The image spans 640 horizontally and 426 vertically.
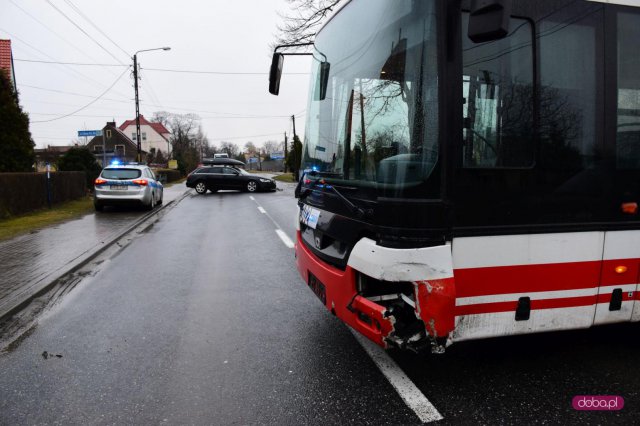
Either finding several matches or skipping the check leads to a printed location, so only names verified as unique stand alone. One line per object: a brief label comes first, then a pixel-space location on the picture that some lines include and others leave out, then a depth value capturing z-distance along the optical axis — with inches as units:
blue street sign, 1037.0
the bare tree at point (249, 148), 5551.2
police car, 580.1
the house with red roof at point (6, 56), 933.2
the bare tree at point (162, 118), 4272.6
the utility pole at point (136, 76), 1186.6
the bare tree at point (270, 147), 5162.4
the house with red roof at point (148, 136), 3708.2
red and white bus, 103.8
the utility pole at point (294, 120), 2227.6
